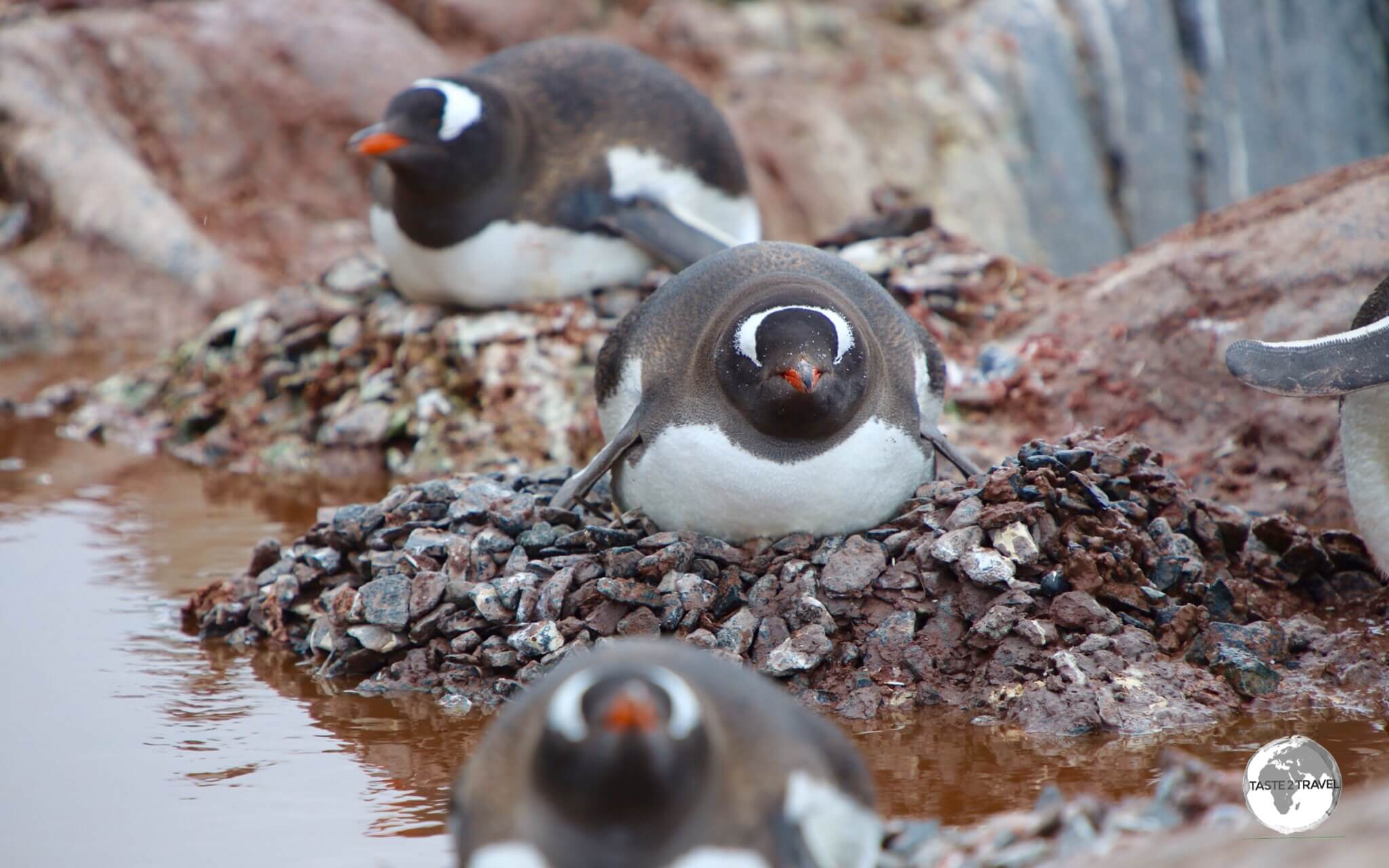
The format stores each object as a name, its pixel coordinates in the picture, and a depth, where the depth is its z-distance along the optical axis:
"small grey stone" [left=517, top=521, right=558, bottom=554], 9.11
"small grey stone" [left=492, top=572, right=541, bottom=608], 8.67
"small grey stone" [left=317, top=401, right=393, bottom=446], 14.51
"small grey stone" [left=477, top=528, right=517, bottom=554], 9.11
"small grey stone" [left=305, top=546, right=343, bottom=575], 9.49
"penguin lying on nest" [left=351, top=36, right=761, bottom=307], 14.02
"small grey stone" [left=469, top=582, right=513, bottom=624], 8.60
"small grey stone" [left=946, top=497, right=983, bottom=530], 8.62
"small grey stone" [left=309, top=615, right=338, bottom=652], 9.08
